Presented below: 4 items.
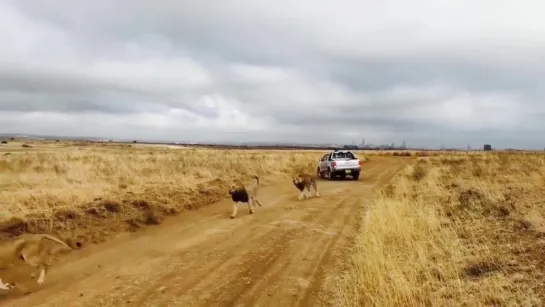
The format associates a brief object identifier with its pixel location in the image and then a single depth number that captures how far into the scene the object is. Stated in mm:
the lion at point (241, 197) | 13852
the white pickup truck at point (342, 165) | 28578
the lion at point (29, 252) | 7180
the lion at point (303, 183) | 18272
